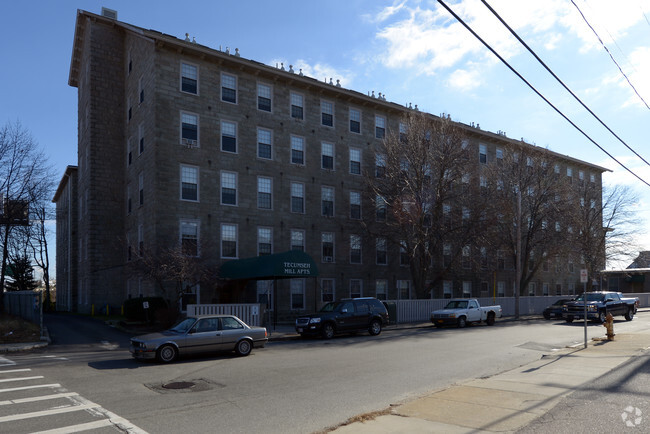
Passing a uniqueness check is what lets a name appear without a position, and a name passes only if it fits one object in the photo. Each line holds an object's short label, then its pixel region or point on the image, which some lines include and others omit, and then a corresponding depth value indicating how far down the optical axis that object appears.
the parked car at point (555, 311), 33.78
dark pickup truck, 29.23
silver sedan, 14.74
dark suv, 21.83
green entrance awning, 24.55
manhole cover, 11.11
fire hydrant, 19.31
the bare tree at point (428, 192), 31.58
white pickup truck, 27.55
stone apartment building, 29.34
